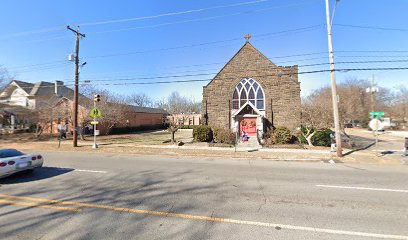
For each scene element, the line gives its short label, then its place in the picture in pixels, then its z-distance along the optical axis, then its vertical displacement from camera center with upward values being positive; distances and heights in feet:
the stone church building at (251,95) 72.84 +11.27
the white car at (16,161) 24.47 -3.51
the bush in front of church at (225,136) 65.10 -2.45
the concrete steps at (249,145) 55.16 -4.92
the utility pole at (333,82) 43.14 +8.89
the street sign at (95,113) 57.41 +4.71
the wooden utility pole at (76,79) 59.11 +14.21
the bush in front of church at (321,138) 61.05 -3.43
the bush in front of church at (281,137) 63.82 -2.97
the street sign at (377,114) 43.55 +2.23
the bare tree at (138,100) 283.53 +38.55
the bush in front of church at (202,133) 69.15 -1.51
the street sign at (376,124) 42.04 +0.19
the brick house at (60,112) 80.12 +8.06
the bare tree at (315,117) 57.62 +2.41
